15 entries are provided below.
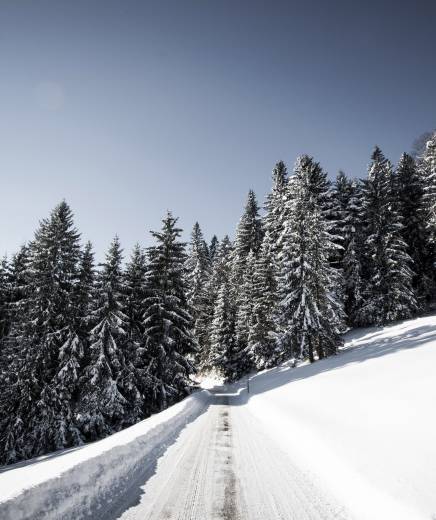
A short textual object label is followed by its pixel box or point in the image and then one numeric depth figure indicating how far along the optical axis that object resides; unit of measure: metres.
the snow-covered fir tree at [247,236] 46.06
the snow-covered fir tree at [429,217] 28.22
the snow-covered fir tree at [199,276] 48.44
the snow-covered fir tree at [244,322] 35.84
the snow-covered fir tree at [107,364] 19.66
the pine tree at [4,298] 26.08
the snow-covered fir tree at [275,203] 37.91
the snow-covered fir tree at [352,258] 30.86
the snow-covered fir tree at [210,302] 46.91
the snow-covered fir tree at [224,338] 38.38
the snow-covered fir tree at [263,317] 32.06
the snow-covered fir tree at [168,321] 22.50
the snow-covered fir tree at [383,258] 27.16
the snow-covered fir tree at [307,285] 22.81
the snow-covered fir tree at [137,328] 21.73
